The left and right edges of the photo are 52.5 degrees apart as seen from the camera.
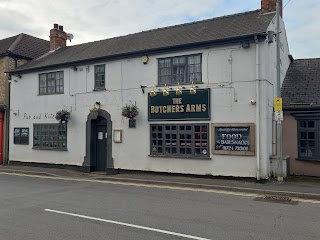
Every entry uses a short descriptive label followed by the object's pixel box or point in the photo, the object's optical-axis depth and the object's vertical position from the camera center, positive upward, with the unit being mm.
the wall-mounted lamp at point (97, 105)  15898 +1567
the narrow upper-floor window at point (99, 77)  16078 +3001
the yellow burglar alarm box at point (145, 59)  14645 +3511
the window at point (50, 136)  17250 +58
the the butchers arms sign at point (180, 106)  13320 +1313
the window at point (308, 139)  13445 -97
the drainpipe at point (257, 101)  12188 +1305
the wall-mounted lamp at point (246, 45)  12469 +3537
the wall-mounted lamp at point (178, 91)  13716 +1935
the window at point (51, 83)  17578 +3000
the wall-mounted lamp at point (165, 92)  14000 +1941
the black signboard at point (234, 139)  12406 -85
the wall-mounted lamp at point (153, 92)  14320 +1962
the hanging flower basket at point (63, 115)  16562 +1104
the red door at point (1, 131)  19953 +346
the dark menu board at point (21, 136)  18812 +65
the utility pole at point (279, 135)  11867 +45
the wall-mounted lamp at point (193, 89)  13460 +1963
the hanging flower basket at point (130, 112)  14500 +1116
